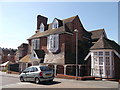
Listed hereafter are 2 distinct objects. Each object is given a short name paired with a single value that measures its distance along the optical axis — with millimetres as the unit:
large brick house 21195
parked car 13186
